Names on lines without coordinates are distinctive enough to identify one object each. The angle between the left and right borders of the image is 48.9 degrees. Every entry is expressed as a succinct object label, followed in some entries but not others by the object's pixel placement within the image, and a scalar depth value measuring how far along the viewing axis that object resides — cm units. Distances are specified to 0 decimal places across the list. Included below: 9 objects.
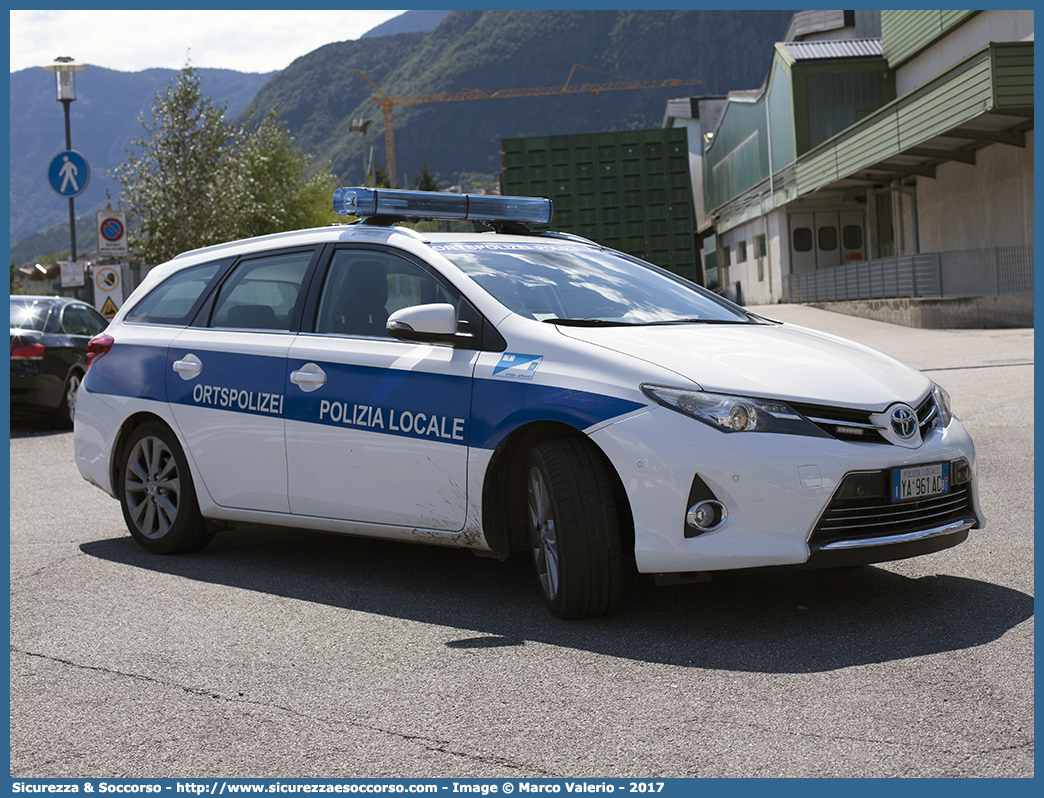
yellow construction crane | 12549
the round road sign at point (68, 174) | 1772
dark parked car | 1359
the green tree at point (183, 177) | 3578
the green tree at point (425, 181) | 9881
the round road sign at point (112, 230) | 1911
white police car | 418
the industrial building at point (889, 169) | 2361
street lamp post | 2086
